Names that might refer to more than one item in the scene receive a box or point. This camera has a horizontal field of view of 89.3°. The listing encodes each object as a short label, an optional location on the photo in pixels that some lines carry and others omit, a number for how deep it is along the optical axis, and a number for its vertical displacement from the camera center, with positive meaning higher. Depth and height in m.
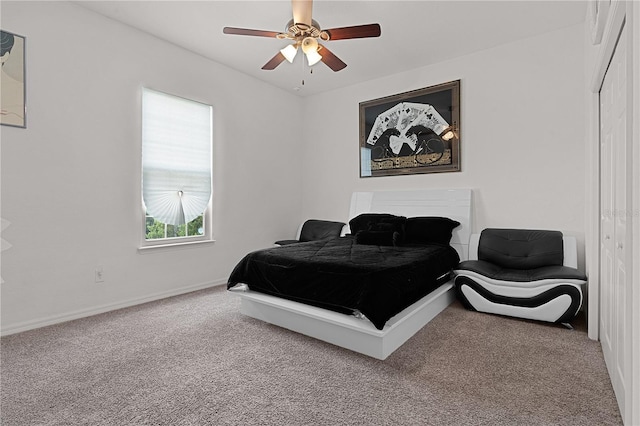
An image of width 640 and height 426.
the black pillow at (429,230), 3.80 -0.22
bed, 2.26 -0.61
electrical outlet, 3.25 -0.63
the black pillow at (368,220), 4.00 -0.10
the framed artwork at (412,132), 4.18 +1.11
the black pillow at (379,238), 3.67 -0.30
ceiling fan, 2.55 +1.49
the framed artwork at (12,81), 2.68 +1.10
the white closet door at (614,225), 1.68 -0.08
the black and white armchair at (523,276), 2.78 -0.60
